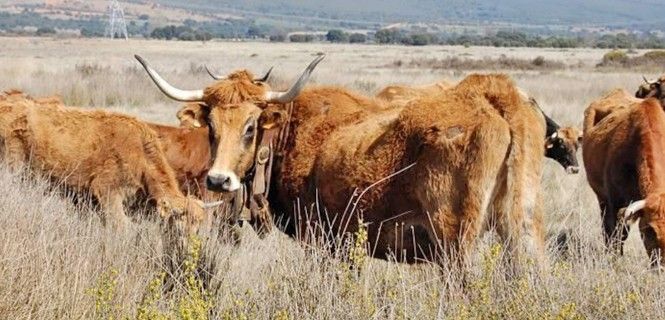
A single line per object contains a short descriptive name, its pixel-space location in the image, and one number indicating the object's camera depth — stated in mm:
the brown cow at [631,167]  15055
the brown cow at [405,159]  11703
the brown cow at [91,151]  19953
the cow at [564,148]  25364
